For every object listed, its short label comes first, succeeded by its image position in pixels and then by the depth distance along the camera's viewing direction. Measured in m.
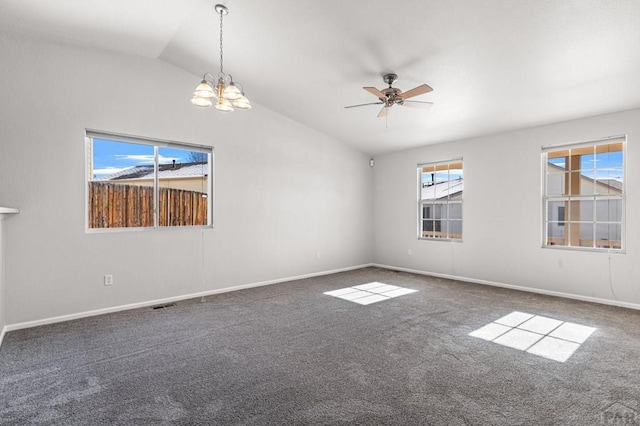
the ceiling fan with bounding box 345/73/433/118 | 3.74
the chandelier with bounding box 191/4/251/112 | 2.92
